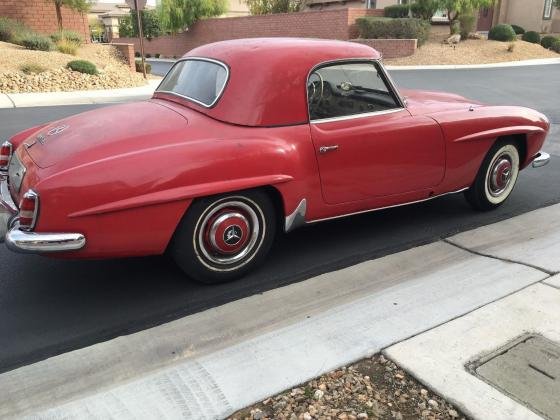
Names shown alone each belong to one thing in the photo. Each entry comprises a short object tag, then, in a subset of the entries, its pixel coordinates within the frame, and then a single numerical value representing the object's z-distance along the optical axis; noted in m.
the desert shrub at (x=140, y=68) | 19.66
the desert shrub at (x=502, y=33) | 27.48
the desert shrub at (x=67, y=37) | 18.80
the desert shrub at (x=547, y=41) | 28.88
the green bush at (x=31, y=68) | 14.33
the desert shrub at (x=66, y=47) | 17.52
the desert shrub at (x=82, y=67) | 15.22
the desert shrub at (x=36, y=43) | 16.89
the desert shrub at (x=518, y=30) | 31.98
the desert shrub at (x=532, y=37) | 29.23
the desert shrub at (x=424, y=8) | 26.12
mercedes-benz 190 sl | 2.89
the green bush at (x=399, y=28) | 25.44
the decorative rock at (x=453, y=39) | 26.22
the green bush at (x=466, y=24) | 27.04
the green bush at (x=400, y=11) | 27.25
